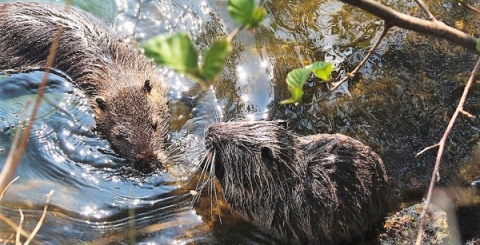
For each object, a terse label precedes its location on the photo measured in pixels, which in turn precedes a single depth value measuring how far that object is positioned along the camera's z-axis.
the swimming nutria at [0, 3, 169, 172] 4.33
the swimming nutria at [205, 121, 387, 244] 3.11
